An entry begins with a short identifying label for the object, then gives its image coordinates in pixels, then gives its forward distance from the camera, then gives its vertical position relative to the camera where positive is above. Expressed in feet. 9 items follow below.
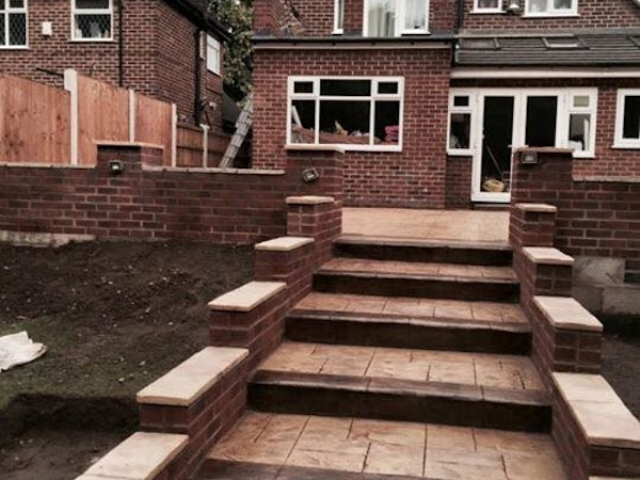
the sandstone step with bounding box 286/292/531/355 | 15.70 -3.26
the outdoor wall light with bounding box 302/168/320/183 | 22.03 +0.21
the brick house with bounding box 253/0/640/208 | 40.68 +4.72
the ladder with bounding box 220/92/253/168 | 49.60 +3.14
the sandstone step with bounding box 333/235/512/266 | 20.33 -1.95
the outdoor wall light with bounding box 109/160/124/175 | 23.57 +0.31
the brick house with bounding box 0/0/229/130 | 51.34 +10.06
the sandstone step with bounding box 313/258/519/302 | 18.12 -2.58
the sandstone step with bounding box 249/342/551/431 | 12.97 -3.94
